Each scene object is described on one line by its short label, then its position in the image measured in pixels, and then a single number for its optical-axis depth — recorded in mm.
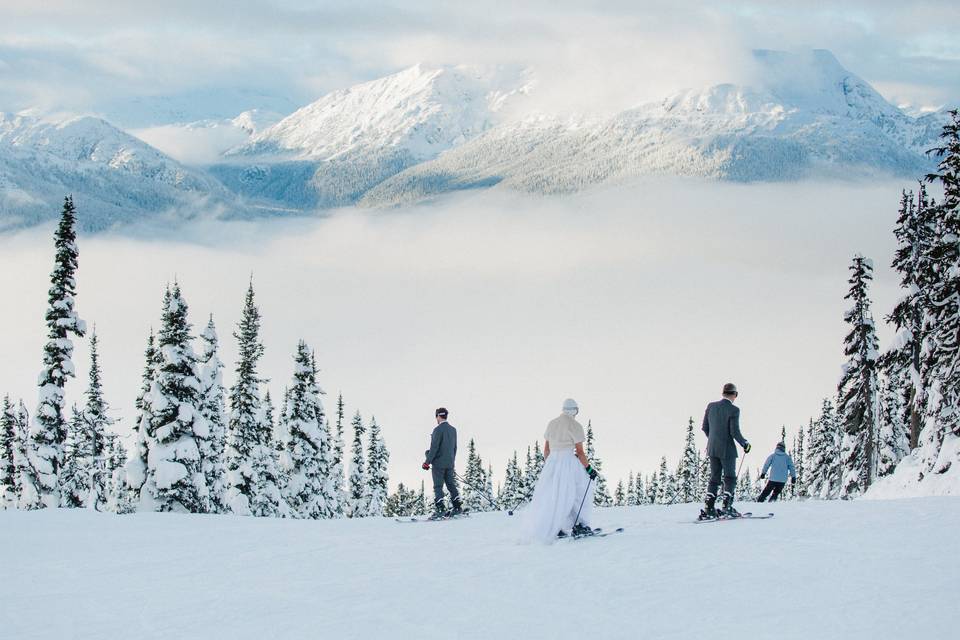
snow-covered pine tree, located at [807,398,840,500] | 71375
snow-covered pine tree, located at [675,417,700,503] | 98062
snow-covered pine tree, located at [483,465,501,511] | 103512
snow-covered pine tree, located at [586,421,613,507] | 89812
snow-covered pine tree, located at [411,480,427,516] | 125838
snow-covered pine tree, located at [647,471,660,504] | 120381
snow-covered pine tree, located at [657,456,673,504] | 112438
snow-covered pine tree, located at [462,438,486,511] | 96875
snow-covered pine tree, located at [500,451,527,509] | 96756
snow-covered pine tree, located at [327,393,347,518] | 59319
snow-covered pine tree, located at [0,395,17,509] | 51281
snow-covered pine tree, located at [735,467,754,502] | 128225
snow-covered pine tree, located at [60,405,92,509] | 66875
